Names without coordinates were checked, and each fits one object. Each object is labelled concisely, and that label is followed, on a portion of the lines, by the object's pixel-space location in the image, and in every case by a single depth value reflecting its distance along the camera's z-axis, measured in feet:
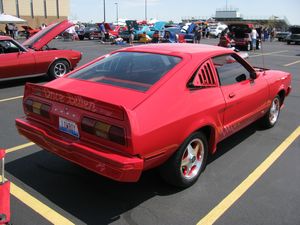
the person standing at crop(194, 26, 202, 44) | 97.81
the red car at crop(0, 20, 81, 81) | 29.37
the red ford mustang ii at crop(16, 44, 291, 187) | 10.25
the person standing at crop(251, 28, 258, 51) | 76.23
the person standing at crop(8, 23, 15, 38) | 115.65
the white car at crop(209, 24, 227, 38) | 153.17
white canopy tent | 110.66
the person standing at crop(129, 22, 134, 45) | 95.14
